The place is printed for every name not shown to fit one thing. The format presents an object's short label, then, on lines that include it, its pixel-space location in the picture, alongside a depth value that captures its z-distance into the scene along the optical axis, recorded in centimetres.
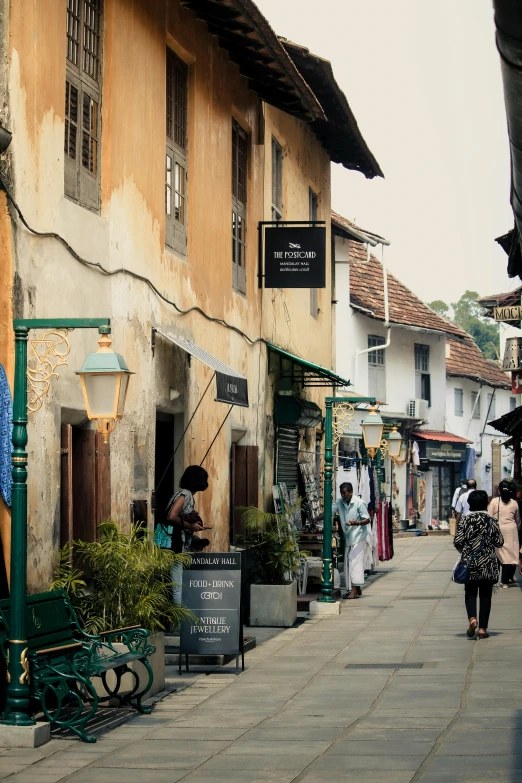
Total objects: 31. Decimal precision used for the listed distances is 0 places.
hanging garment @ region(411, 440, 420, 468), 4594
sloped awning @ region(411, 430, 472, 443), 4622
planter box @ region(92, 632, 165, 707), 988
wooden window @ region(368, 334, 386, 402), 4281
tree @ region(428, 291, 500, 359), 9798
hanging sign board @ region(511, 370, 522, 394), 2898
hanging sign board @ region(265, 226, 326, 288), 1752
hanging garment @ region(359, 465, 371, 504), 2552
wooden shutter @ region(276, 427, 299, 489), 2031
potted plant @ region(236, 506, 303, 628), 1559
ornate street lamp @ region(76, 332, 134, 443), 858
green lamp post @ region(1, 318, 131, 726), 830
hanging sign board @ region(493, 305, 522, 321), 2516
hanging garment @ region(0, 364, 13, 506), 897
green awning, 1906
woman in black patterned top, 1389
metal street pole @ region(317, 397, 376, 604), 1745
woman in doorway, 1307
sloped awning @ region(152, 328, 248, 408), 1299
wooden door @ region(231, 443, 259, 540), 1734
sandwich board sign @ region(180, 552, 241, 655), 1159
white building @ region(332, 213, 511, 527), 4084
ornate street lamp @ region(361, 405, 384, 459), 2050
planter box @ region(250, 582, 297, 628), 1561
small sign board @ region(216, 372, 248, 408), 1298
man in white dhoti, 1962
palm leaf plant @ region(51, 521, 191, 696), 1021
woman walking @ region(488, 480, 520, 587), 1978
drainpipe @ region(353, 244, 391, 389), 3844
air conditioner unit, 4491
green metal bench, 852
